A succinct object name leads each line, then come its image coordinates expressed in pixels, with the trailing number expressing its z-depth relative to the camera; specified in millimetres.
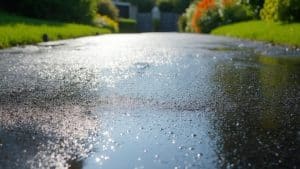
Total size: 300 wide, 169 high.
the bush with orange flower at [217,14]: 25778
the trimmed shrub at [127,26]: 43047
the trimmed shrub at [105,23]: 31170
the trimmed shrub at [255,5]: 22552
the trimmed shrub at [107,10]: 40890
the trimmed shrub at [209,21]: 27812
